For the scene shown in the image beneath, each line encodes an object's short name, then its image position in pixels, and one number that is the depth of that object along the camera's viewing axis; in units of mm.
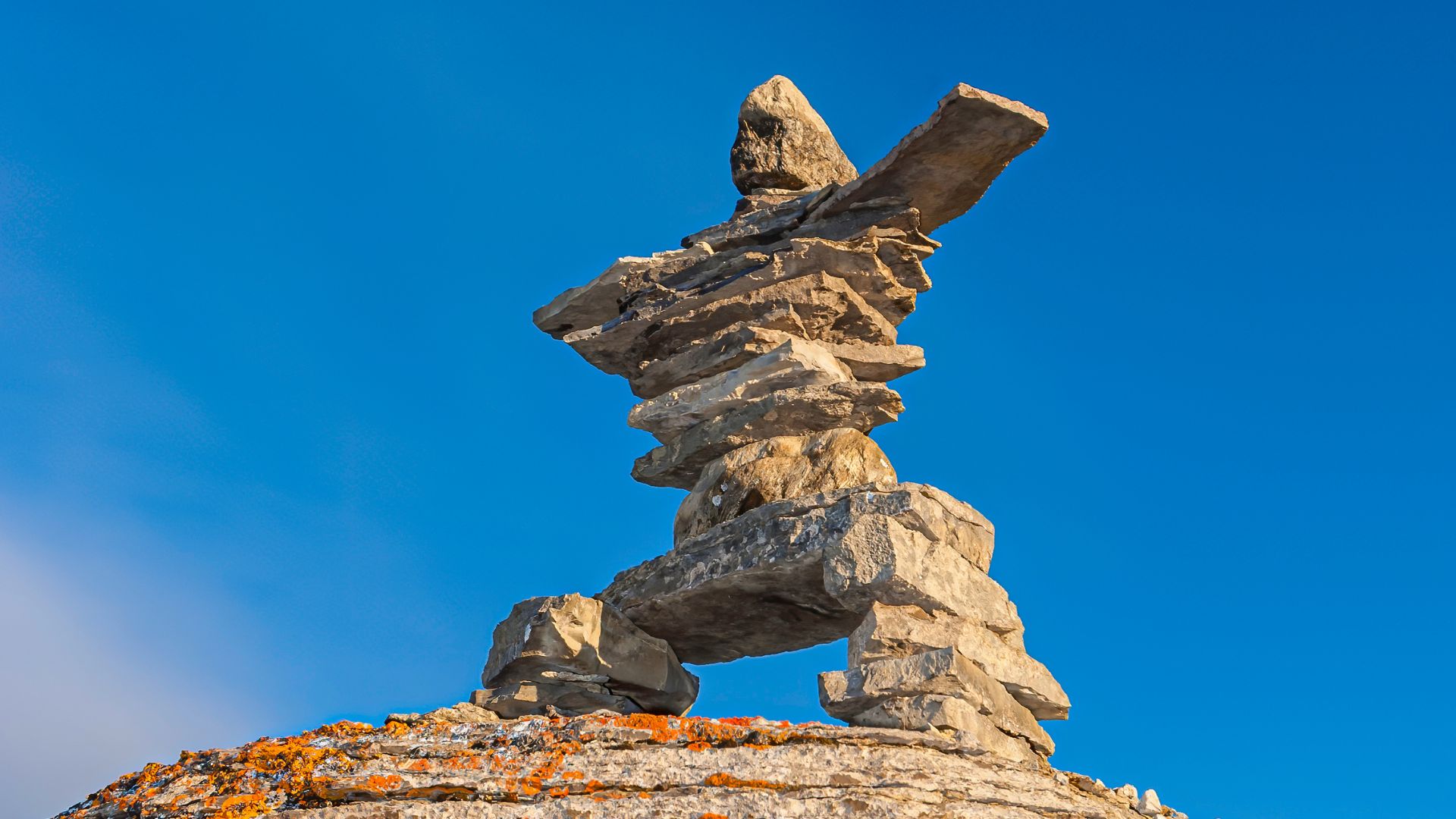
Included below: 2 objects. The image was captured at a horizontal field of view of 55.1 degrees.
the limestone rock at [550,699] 12633
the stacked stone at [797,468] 11375
